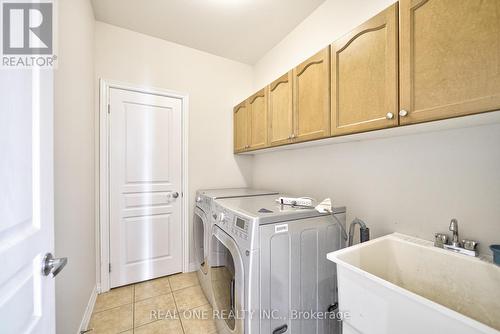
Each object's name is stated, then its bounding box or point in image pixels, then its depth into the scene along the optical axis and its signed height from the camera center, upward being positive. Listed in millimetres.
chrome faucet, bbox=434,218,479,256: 954 -399
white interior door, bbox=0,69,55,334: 499 -100
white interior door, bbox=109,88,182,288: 2107 -215
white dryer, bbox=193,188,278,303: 1737 -558
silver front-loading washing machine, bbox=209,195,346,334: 1067 -612
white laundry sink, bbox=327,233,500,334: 651 -529
